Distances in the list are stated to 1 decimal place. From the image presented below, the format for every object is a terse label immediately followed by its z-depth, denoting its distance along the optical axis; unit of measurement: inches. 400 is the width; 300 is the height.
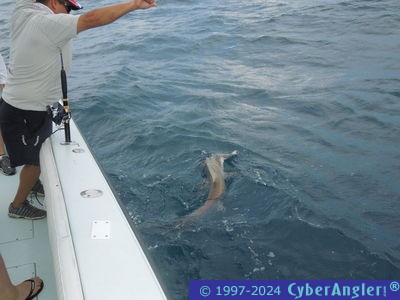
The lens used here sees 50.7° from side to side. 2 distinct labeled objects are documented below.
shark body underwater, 212.7
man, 124.1
